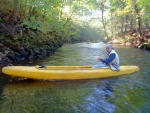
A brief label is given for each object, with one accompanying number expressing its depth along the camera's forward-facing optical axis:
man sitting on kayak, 4.77
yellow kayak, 4.28
